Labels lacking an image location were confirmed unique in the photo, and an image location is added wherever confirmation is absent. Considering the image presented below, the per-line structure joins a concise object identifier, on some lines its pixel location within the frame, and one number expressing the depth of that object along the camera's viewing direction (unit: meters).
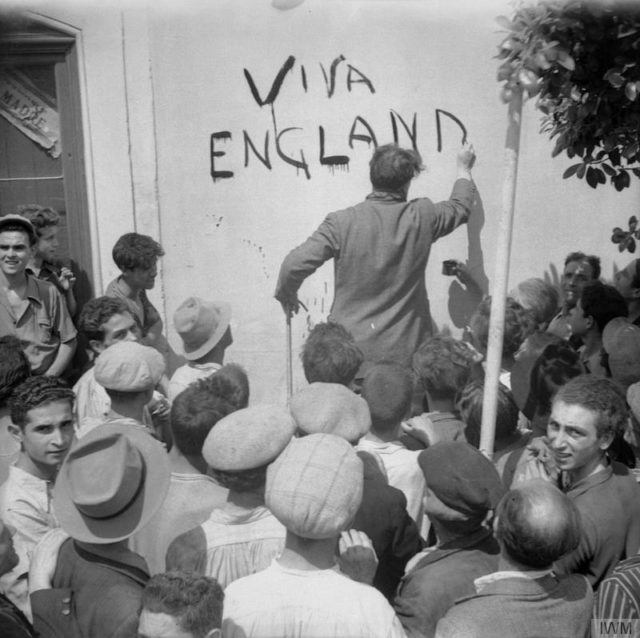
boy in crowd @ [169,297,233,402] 4.95
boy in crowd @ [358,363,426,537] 3.62
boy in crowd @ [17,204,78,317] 5.55
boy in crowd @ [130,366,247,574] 3.33
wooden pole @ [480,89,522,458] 3.51
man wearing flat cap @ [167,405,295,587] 2.96
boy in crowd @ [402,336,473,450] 4.00
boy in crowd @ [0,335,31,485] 3.99
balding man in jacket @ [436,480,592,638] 2.58
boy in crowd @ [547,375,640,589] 3.11
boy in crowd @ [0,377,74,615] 3.31
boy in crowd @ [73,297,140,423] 4.37
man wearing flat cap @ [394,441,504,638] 2.82
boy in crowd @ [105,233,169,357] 5.48
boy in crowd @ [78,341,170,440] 3.88
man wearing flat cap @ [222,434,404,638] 2.47
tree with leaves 3.35
